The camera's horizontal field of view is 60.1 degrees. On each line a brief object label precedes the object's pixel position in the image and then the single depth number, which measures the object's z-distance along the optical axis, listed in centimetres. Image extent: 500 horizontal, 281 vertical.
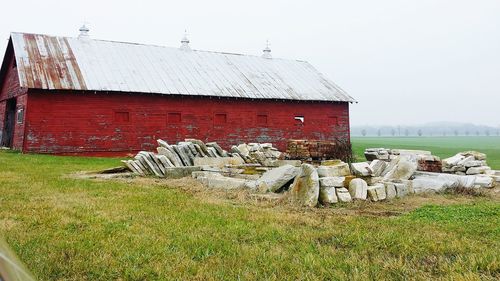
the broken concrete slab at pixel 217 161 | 1389
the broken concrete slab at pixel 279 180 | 942
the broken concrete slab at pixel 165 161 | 1312
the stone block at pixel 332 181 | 821
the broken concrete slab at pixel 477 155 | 1312
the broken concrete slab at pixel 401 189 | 887
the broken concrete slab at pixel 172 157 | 1353
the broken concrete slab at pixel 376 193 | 836
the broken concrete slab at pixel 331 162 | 1042
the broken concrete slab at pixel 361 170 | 959
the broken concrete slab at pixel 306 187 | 780
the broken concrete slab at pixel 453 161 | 1277
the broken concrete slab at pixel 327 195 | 795
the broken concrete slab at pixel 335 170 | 887
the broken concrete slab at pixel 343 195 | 806
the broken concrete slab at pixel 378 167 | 1092
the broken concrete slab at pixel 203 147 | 1461
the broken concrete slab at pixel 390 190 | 864
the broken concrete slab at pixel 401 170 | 1028
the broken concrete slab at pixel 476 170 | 1230
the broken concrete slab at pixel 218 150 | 1502
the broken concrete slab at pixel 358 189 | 833
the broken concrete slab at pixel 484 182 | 1052
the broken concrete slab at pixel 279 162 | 1279
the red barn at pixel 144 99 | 2205
